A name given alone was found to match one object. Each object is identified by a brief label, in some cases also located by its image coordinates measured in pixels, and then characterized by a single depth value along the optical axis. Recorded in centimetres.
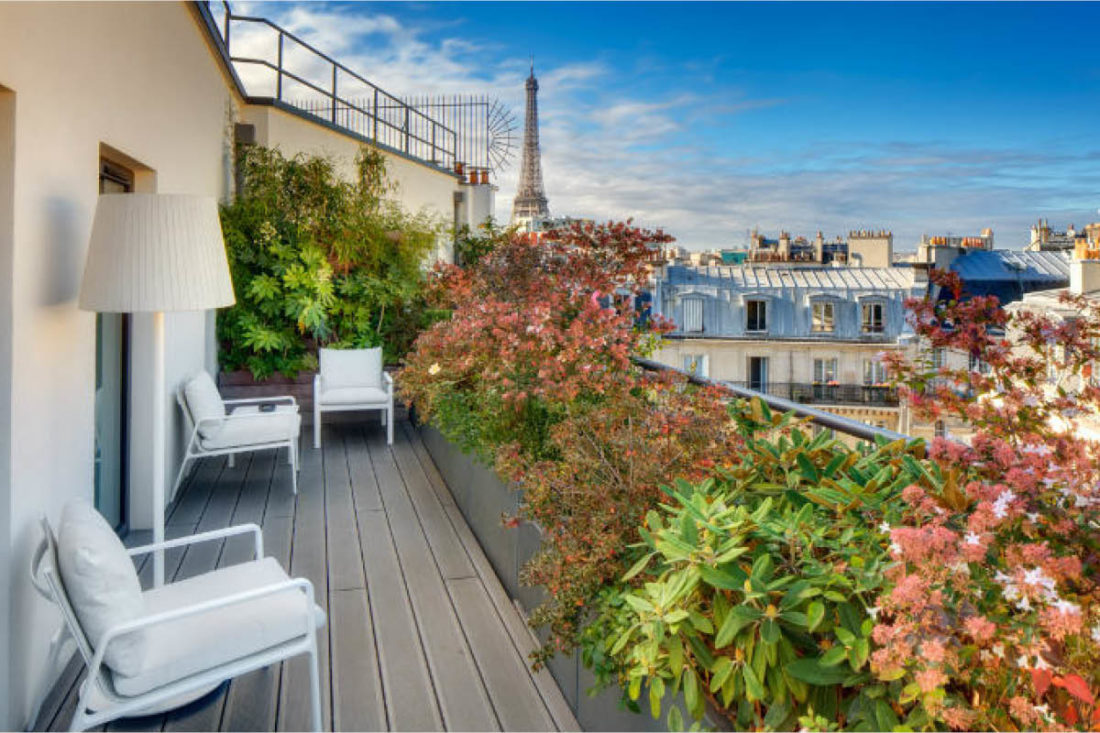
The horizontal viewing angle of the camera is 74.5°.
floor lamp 247
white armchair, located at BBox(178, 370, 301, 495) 457
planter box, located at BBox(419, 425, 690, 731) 194
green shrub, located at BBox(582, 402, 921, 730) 121
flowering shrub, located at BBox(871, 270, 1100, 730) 92
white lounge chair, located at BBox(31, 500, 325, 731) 179
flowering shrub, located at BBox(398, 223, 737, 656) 194
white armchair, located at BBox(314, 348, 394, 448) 617
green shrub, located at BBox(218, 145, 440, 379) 664
